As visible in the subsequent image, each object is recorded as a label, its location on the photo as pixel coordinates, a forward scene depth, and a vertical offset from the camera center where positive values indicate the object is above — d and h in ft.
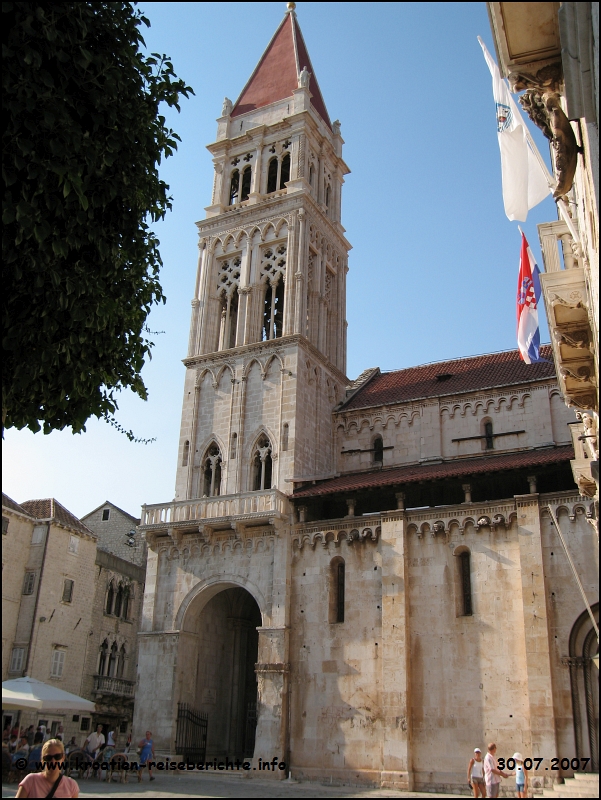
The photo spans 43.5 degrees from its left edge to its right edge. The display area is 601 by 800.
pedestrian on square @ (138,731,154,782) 74.23 -4.29
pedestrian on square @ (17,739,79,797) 23.44 -2.32
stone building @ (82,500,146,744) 129.70 +12.15
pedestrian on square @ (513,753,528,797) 59.62 -4.51
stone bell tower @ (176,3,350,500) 99.86 +55.34
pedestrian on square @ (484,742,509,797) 55.16 -3.81
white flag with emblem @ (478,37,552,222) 46.50 +31.54
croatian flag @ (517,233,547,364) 56.85 +29.01
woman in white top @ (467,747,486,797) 57.82 -4.03
